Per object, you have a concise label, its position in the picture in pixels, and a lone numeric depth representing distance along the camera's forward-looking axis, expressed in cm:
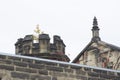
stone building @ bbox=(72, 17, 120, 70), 3606
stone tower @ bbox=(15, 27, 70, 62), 4019
